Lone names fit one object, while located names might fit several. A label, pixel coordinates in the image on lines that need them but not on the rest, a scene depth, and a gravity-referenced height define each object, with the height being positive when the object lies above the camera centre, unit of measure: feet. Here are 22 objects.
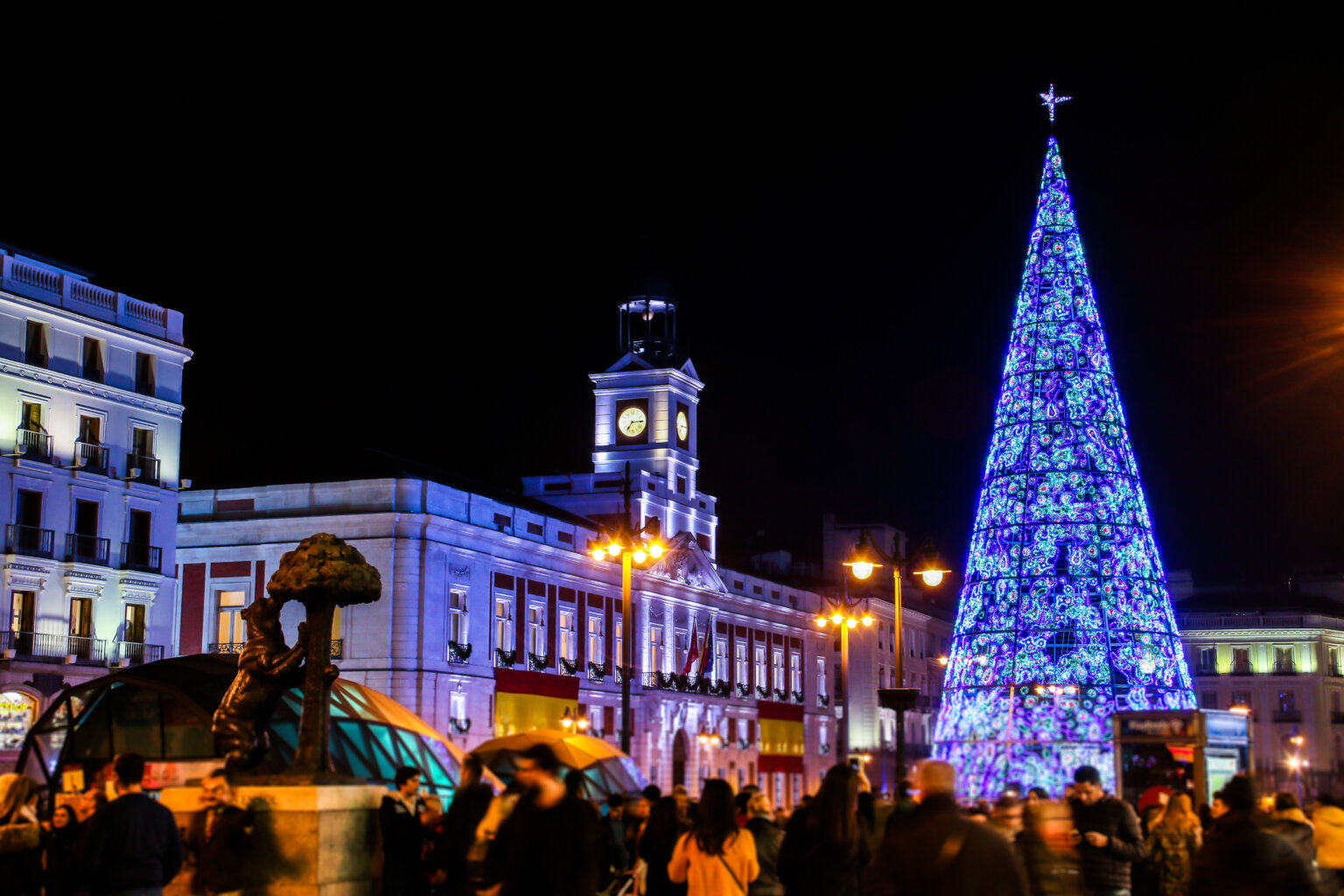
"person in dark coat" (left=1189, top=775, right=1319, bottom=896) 27.45 -2.28
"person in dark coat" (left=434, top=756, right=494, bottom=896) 37.99 -2.66
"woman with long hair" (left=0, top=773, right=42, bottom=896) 35.96 -2.69
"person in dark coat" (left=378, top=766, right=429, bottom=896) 40.42 -3.19
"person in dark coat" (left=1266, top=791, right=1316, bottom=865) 39.73 -2.49
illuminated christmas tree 110.11 +9.08
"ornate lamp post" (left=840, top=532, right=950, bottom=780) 77.77 +6.88
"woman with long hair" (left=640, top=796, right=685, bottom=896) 45.21 -3.41
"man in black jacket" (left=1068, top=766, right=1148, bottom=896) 39.99 -2.96
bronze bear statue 45.09 +0.65
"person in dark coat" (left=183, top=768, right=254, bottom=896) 36.09 -2.70
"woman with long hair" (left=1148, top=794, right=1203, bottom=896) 45.37 -3.40
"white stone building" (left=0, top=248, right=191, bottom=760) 131.23 +19.13
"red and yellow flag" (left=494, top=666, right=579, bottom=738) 172.45 +1.68
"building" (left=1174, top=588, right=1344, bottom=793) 295.89 +8.84
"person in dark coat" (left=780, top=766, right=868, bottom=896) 32.17 -2.39
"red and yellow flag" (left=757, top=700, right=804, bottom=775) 242.17 -2.83
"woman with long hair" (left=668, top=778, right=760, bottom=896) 32.81 -2.62
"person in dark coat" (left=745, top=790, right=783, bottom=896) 35.73 -2.93
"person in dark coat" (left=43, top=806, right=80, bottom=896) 45.24 -3.58
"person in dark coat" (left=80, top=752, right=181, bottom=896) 30.78 -2.41
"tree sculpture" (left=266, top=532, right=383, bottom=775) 42.86 +3.09
